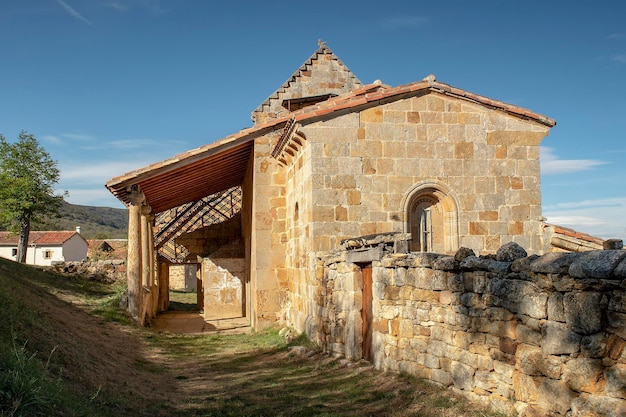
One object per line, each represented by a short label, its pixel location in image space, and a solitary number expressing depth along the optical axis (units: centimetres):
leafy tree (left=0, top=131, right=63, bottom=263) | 2812
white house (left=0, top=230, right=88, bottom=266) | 4584
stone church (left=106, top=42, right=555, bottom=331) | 1077
